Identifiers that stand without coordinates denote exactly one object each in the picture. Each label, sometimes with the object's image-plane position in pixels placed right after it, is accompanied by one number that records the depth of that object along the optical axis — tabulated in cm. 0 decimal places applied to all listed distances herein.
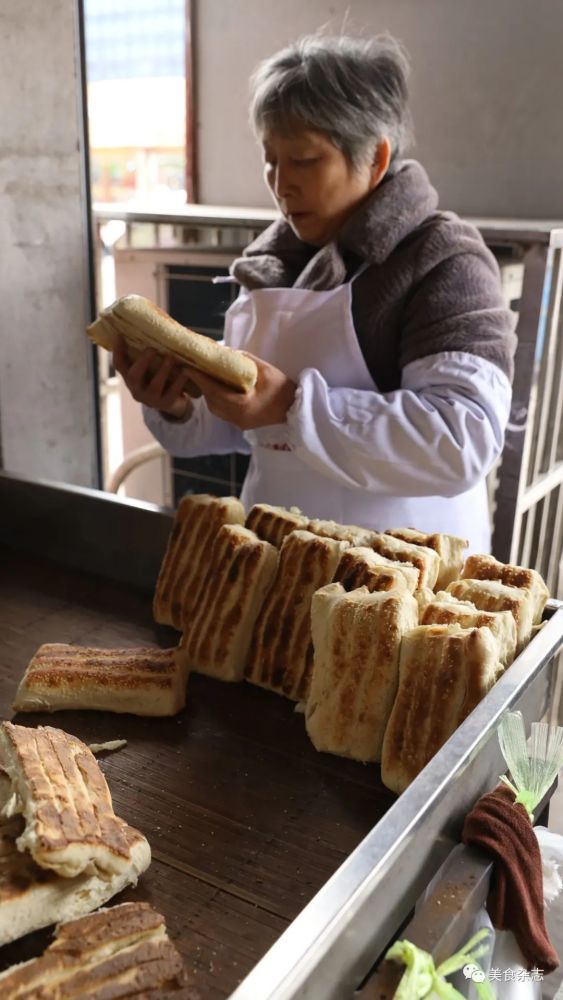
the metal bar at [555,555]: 328
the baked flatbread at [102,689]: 140
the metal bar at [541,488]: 278
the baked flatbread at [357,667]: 126
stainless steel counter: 75
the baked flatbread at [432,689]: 118
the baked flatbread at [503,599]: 133
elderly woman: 182
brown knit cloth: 100
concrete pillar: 226
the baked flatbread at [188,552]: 164
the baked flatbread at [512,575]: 141
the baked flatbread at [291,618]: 146
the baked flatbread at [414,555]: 144
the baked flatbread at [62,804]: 97
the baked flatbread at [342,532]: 153
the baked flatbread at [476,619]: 126
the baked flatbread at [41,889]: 94
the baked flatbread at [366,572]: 135
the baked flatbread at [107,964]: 85
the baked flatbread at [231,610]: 151
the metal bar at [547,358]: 260
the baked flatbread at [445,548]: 153
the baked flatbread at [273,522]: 159
